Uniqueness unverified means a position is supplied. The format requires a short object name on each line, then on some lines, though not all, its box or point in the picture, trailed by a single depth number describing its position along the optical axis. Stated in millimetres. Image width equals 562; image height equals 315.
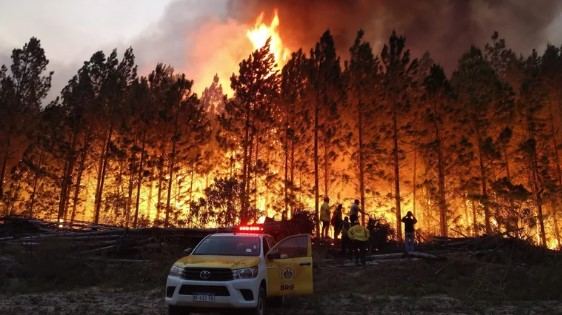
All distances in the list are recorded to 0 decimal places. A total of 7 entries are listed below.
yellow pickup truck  8398
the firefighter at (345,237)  18281
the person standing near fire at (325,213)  20844
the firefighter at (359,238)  16703
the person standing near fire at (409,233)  18766
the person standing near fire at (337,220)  20047
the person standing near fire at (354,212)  18672
